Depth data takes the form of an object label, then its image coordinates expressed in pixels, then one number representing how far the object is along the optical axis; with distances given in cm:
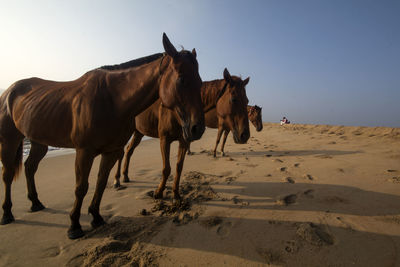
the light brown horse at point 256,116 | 905
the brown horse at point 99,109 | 183
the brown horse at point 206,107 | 310
